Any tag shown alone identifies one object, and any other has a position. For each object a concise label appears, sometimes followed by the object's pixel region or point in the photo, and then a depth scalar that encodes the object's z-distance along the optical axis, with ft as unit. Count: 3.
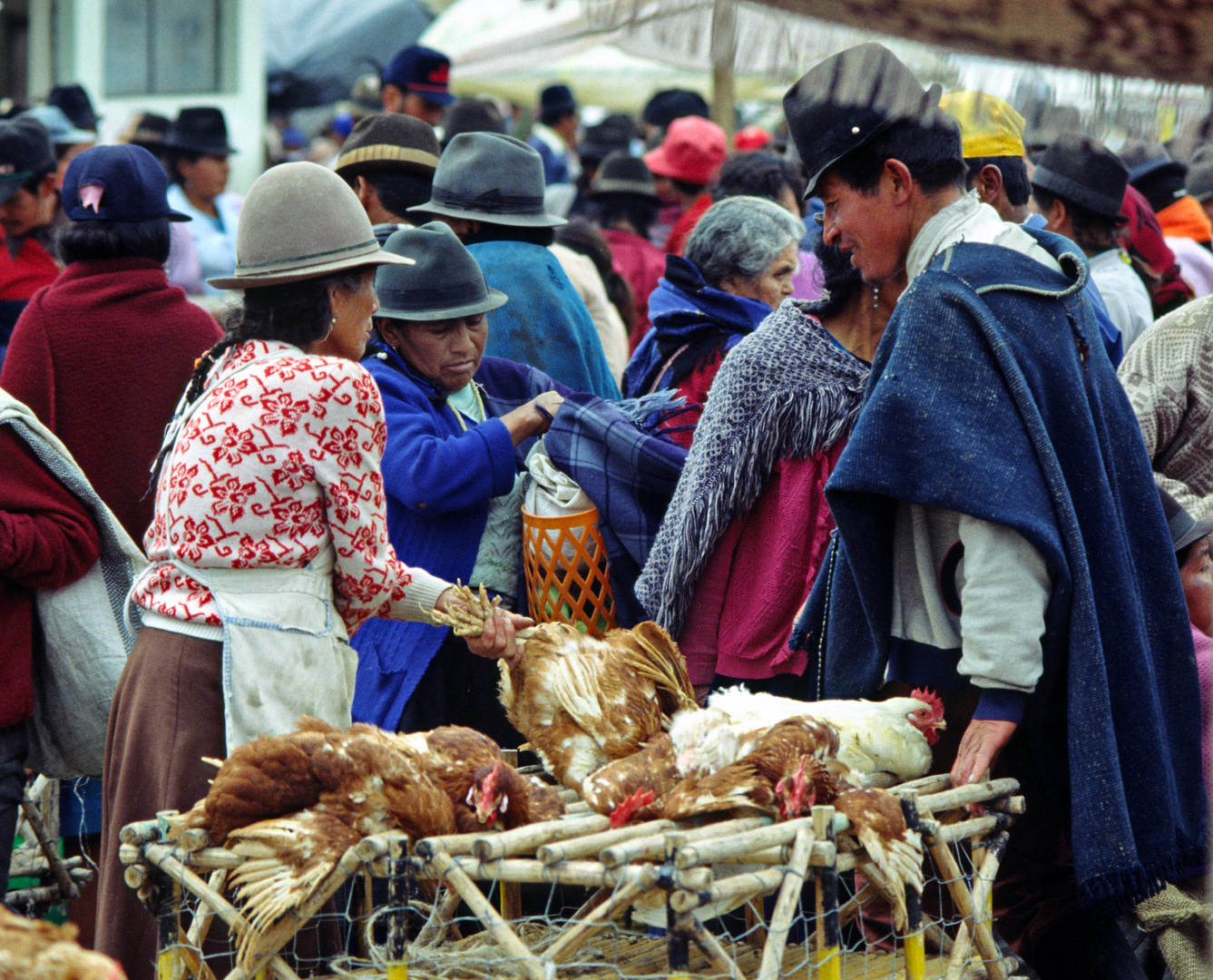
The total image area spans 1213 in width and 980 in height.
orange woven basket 23.79
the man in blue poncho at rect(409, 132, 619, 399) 29.32
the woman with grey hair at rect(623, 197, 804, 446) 27.14
